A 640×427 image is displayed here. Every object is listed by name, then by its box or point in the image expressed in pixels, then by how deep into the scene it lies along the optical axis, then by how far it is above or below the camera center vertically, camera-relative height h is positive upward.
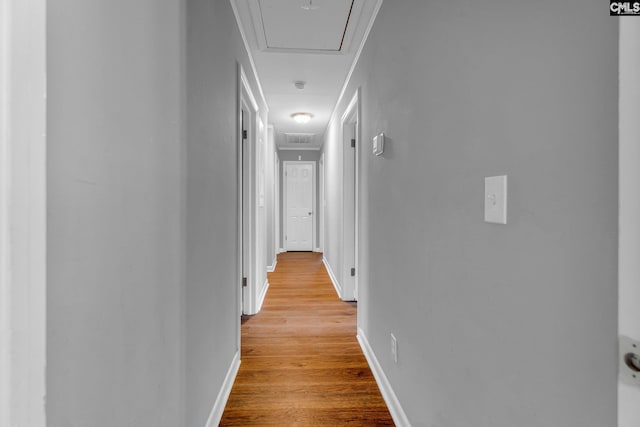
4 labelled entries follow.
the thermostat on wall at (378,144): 1.95 +0.41
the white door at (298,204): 7.75 +0.21
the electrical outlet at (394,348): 1.73 -0.70
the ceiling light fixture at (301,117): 4.71 +1.35
